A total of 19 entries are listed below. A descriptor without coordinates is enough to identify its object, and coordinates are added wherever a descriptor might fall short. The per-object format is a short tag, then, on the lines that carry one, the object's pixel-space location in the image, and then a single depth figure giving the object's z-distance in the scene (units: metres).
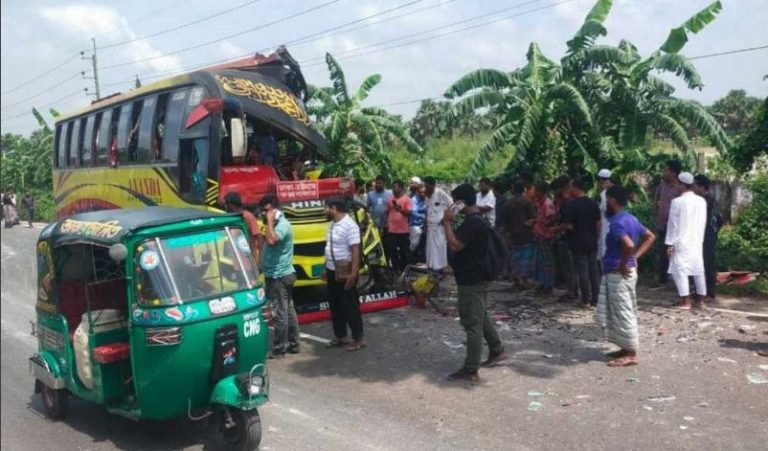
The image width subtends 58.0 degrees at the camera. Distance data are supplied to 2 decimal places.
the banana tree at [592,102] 12.10
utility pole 35.59
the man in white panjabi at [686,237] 8.62
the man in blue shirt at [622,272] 6.66
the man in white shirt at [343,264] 7.29
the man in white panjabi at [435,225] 10.88
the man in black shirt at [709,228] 9.12
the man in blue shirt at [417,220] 11.89
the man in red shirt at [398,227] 11.46
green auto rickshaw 4.89
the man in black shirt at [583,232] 8.63
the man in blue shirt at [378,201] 12.40
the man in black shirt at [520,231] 10.16
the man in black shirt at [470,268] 6.27
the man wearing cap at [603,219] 8.96
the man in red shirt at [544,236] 9.73
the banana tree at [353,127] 15.61
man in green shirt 7.30
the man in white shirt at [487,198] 11.08
